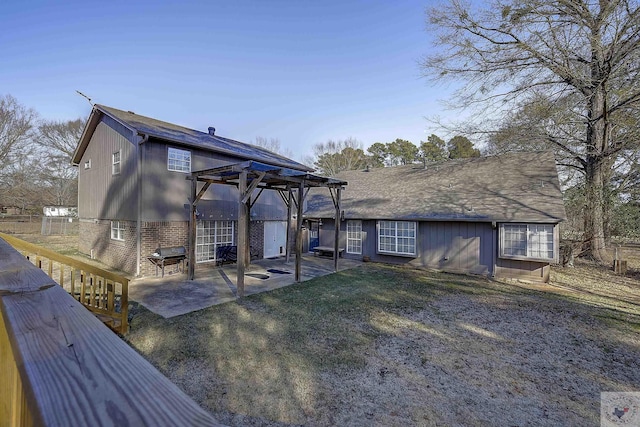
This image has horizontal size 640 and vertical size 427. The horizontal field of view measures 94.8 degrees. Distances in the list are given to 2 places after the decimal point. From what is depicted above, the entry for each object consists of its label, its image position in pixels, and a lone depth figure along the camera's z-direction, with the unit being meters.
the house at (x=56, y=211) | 30.83
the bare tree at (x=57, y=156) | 29.45
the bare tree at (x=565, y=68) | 11.37
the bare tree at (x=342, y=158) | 39.28
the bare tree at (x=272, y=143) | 44.88
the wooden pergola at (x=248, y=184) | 7.88
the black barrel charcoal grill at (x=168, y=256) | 9.88
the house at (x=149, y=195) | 10.12
